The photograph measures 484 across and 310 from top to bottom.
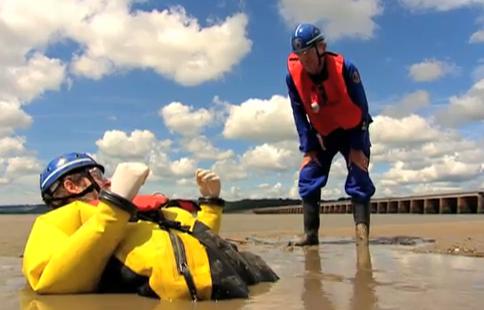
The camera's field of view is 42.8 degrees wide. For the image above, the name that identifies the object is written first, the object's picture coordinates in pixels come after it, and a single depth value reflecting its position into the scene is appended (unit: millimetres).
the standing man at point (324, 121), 5273
